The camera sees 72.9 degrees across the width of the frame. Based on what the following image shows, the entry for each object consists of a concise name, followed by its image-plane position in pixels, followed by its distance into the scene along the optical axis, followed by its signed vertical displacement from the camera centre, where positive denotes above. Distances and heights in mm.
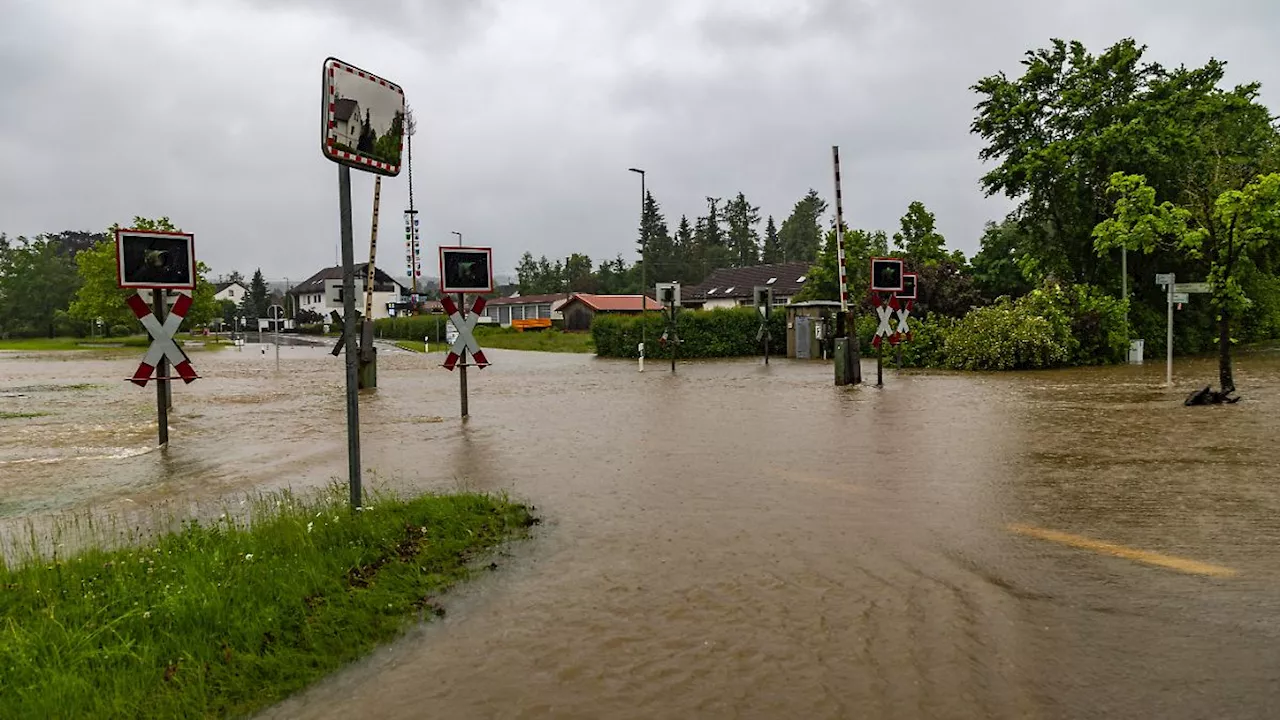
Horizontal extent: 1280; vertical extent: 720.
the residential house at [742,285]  73375 +4023
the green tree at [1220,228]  12922 +1477
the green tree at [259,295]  123500 +6699
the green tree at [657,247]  102312 +10364
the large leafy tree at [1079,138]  25719 +5717
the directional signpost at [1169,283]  16484 +734
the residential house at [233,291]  157500 +9203
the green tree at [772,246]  113062 +11425
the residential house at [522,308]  98000 +3081
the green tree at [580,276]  112375 +7976
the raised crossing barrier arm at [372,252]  20553 +2385
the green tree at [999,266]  39781 +2842
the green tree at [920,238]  37281 +3885
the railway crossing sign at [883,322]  19203 +119
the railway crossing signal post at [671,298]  26328 +1038
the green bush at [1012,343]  23906 -509
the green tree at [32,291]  78750 +4975
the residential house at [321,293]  124250 +6744
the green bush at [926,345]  26016 -567
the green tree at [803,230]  110188 +12939
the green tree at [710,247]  106375 +10741
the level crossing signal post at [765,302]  31947 +1055
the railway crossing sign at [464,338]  13484 -28
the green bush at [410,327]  63250 +814
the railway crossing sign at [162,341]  10602 +20
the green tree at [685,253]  104312 +9729
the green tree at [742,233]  111750 +12786
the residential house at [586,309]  77750 +2267
